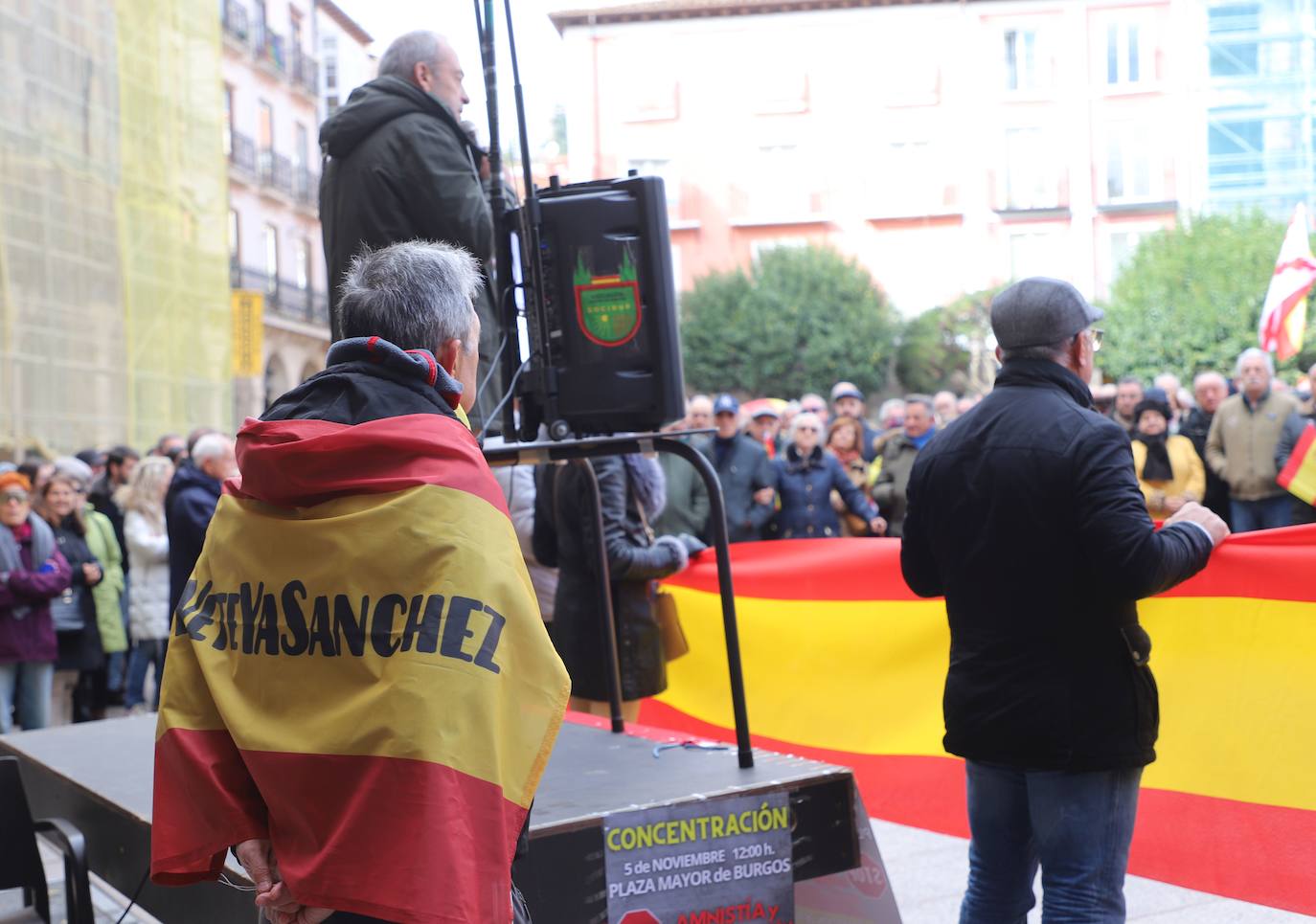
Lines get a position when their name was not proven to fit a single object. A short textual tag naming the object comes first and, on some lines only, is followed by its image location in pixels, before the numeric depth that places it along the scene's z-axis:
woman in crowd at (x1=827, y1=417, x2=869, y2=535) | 11.62
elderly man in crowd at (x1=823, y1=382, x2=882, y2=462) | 11.96
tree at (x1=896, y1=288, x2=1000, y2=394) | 44.56
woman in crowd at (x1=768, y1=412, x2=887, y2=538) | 10.55
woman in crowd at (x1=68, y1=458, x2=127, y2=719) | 9.64
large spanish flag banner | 4.39
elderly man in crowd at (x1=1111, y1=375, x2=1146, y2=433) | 12.09
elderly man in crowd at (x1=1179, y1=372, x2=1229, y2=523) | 12.41
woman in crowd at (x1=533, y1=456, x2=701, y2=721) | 5.65
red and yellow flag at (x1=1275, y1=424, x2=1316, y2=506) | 4.82
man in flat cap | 3.35
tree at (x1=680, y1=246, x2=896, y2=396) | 44.94
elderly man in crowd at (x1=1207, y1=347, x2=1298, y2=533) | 11.23
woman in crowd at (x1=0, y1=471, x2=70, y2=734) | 8.30
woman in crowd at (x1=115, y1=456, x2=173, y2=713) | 9.62
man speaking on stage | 4.36
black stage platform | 3.33
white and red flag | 17.27
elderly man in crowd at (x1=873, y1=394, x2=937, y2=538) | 10.45
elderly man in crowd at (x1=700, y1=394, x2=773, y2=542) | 10.69
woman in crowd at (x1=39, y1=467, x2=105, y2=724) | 9.20
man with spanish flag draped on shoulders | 2.38
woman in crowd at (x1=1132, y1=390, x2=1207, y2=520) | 11.43
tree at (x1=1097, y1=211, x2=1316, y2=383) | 40.06
